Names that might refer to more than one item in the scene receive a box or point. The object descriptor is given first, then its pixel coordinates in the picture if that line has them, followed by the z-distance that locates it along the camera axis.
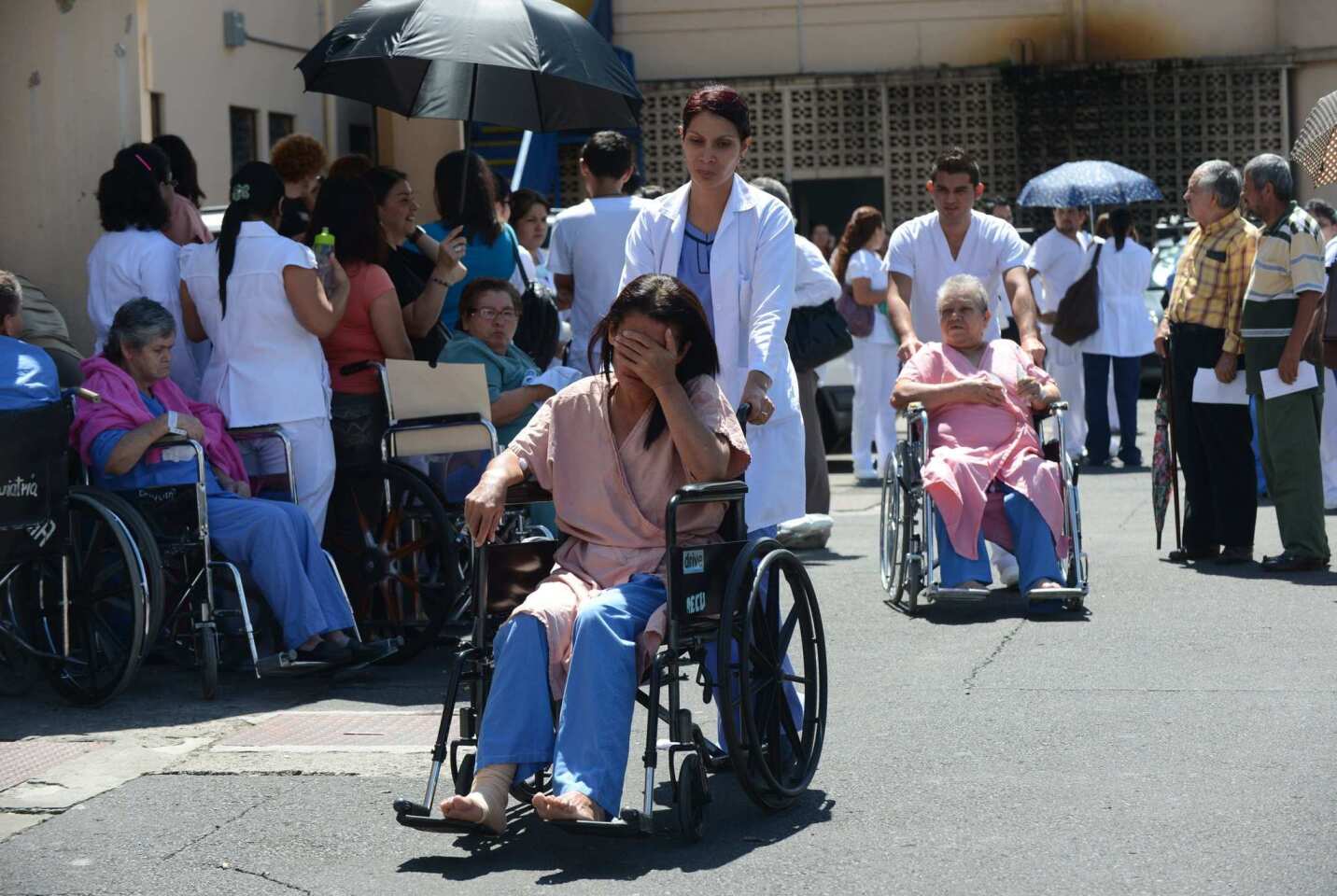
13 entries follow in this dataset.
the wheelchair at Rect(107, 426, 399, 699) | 11.29
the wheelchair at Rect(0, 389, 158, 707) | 10.70
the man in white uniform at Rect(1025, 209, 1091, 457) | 24.59
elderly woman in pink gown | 13.71
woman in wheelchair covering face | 7.89
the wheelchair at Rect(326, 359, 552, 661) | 12.30
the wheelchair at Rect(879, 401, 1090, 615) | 13.66
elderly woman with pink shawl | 11.53
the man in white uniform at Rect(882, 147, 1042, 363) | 14.97
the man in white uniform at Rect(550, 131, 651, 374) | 14.28
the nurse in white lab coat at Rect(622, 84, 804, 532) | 9.77
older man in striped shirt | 15.07
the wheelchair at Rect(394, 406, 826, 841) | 8.06
